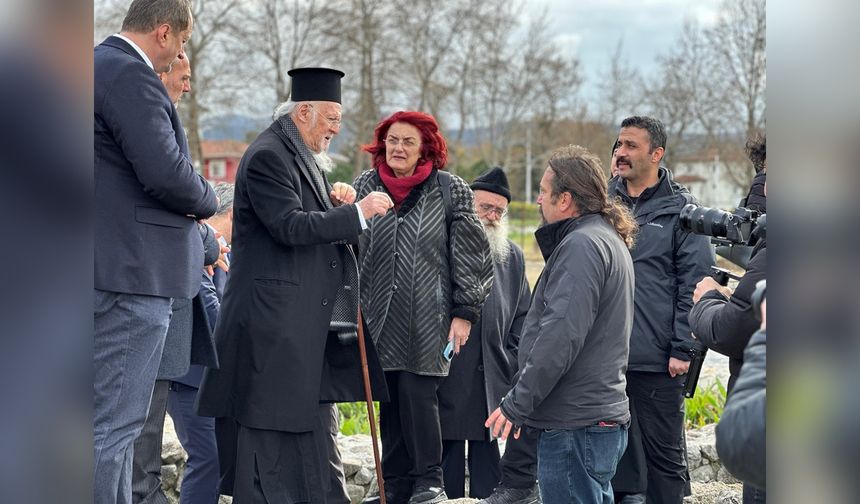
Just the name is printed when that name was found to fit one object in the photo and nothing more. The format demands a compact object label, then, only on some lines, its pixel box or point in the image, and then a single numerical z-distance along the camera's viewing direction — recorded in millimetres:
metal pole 33822
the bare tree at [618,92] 32469
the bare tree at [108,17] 23812
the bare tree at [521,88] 32969
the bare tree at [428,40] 30672
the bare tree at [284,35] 28139
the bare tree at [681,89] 26297
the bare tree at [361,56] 28406
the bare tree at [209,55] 26188
